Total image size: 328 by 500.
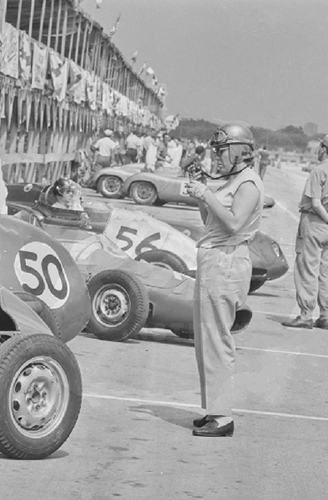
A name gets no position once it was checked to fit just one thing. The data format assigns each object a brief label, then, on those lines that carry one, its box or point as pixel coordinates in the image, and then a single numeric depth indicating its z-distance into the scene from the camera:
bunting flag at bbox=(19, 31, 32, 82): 22.55
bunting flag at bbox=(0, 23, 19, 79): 20.72
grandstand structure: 23.05
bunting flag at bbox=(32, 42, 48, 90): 24.27
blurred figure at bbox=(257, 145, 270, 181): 41.54
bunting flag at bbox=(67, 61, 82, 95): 30.21
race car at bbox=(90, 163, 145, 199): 31.38
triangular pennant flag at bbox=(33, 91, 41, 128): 26.16
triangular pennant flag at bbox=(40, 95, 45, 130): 27.47
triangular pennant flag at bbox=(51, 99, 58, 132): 29.83
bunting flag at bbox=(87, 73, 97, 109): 35.50
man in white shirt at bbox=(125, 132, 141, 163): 41.94
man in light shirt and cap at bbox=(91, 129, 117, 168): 33.47
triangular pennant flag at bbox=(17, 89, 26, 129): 24.18
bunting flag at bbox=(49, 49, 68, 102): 26.73
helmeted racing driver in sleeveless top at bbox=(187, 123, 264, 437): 6.72
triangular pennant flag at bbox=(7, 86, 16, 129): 22.75
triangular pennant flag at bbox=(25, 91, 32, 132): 25.07
